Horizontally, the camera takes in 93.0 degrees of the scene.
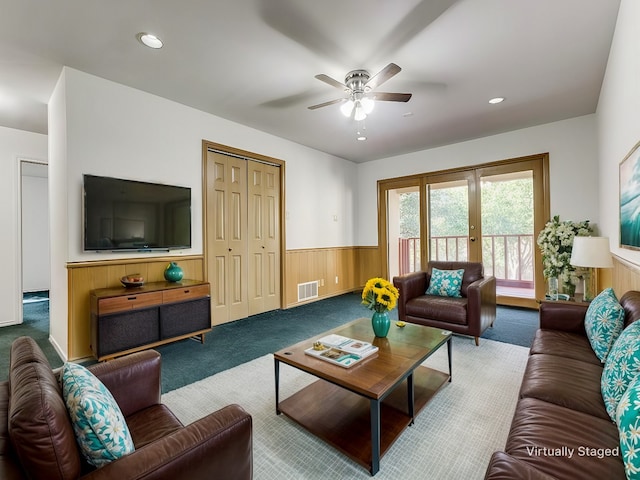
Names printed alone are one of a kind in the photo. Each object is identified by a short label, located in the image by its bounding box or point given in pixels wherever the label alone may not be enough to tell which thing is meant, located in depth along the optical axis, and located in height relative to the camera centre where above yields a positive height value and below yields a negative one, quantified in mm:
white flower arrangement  3701 -111
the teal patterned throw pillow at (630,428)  843 -562
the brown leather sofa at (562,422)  952 -734
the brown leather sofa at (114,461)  750 -606
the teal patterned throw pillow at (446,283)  3562 -515
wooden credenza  2627 -684
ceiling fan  2684 +1340
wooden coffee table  1558 -1048
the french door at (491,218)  4480 +349
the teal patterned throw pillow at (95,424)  887 -539
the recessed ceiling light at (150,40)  2353 +1615
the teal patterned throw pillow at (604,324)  1708 -504
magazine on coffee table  1814 -699
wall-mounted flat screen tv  2836 +297
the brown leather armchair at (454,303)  3078 -688
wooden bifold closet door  3920 +90
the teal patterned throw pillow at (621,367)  1184 -532
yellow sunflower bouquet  2166 -397
